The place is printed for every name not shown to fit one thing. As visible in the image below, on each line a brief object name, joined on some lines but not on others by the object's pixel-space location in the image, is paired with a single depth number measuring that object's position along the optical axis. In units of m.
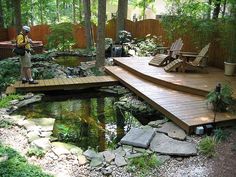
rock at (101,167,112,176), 2.58
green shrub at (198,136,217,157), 2.81
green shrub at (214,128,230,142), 3.08
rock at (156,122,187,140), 3.16
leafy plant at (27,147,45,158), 2.82
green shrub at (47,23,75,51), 8.73
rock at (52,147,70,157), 2.88
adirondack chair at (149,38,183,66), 5.71
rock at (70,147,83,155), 2.93
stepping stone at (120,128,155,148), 2.98
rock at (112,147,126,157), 2.88
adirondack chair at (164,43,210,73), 5.27
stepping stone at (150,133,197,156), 2.85
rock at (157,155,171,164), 2.76
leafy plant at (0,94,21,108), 4.29
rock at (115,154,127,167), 2.70
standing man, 4.70
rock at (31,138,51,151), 2.96
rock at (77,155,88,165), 2.74
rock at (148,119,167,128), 3.52
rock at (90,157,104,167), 2.71
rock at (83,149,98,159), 2.84
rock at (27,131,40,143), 3.16
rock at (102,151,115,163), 2.78
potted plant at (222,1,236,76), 4.94
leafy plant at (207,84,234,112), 3.41
